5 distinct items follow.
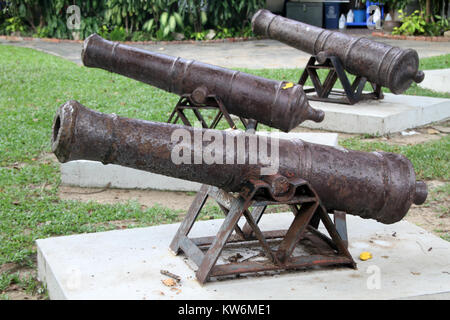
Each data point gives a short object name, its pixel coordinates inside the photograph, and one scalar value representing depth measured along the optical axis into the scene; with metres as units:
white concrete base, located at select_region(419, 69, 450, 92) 10.31
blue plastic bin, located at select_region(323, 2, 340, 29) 18.91
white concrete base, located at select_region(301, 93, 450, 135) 7.71
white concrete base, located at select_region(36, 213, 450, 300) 3.18
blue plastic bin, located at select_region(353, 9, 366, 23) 19.43
